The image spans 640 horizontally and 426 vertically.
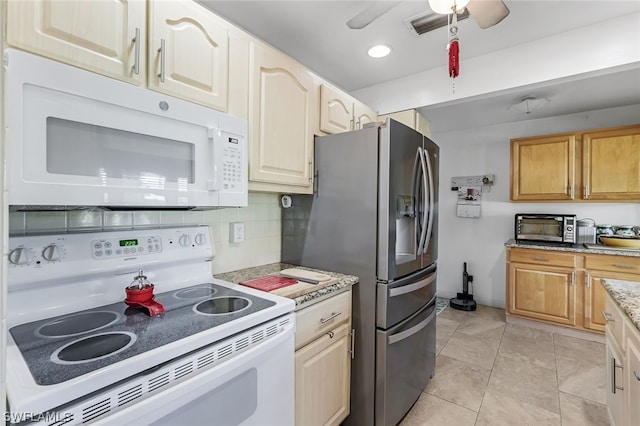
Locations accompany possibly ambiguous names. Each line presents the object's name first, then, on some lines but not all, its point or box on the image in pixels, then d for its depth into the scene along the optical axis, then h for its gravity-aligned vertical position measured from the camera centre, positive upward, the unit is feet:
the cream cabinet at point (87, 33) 2.75 +1.82
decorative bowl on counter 9.32 -0.84
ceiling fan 4.31 +3.06
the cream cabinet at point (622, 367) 3.57 -2.11
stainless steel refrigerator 5.11 -0.54
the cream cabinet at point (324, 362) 4.36 -2.34
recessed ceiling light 6.89 +3.83
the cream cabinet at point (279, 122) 4.81 +1.59
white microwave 2.58 +0.74
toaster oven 10.34 -0.47
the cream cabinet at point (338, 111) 6.19 +2.32
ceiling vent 5.75 +3.82
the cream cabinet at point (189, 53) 3.65 +2.12
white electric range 2.21 -1.18
